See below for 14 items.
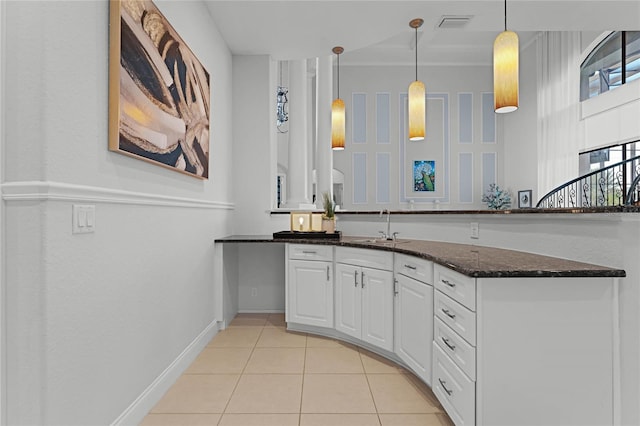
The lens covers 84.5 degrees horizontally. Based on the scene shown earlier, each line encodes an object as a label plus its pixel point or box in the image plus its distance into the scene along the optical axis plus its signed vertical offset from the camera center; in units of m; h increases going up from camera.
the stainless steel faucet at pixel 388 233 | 3.26 -0.19
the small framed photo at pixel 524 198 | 7.40 +0.30
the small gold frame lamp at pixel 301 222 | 3.52 -0.10
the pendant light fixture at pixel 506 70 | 2.45 +1.00
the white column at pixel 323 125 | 5.29 +1.39
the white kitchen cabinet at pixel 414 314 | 2.14 -0.66
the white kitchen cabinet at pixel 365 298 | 2.63 -0.69
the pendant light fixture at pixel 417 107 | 3.27 +0.98
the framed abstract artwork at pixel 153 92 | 1.63 +0.69
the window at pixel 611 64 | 5.96 +2.65
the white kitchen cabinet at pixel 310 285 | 3.13 -0.66
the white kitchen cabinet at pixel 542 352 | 1.55 -0.62
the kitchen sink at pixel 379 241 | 2.89 -0.25
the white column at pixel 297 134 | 4.44 +1.02
